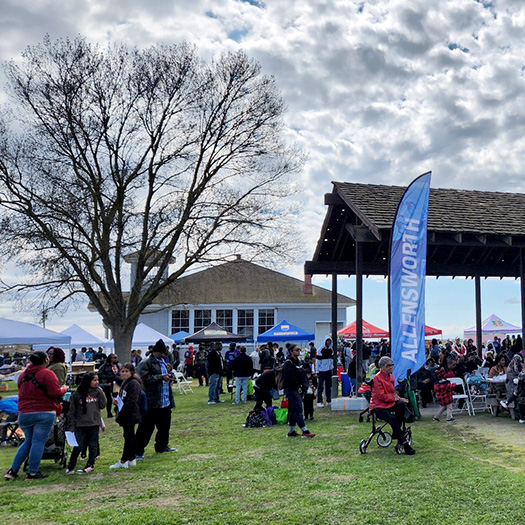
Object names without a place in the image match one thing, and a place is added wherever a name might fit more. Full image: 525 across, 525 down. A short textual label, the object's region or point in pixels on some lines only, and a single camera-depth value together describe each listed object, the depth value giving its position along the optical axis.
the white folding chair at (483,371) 15.55
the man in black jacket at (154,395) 9.25
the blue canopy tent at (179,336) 34.84
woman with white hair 8.89
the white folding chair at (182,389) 21.24
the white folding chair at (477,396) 13.35
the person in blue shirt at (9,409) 10.68
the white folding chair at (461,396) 12.86
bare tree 22.00
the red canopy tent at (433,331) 31.91
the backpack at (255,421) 12.42
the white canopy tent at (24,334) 21.36
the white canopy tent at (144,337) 28.40
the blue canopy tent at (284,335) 28.36
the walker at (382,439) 8.96
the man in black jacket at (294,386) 10.63
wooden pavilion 14.97
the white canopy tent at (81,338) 28.03
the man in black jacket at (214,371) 16.91
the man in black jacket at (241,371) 16.14
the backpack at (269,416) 12.57
